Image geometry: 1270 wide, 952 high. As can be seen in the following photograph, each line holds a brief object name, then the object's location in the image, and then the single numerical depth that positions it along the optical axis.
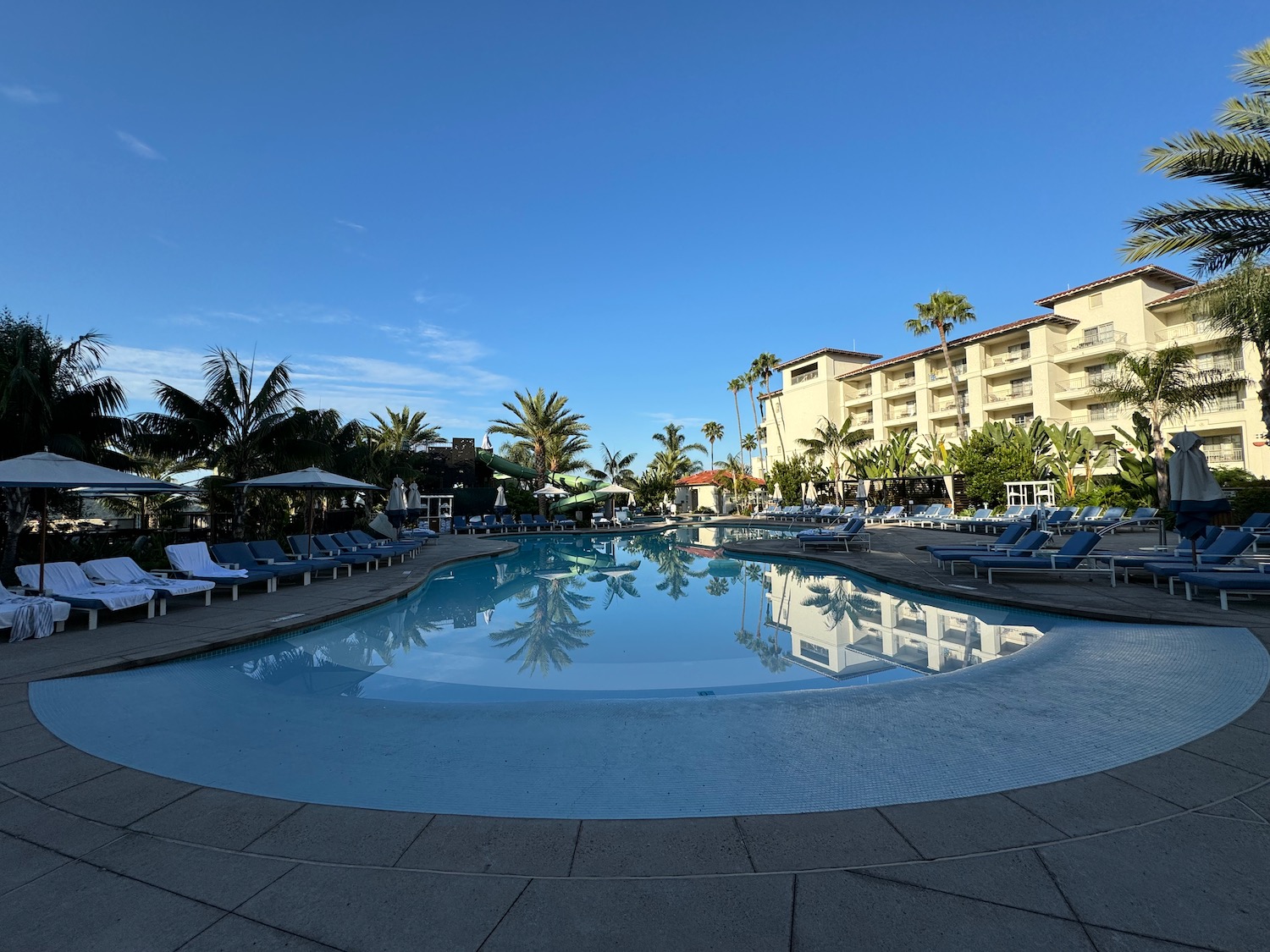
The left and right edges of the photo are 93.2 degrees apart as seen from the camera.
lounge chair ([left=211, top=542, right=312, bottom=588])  10.72
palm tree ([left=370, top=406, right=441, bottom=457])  31.08
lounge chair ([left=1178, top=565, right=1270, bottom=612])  7.34
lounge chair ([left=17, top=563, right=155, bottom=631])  7.16
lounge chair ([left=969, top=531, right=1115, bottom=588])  10.12
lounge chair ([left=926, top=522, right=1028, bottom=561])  11.83
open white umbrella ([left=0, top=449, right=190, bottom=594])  7.49
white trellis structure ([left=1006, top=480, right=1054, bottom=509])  26.55
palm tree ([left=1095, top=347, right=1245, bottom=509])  21.25
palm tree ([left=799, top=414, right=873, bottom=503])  39.06
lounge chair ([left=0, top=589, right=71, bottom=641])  6.53
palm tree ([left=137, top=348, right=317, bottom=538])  14.48
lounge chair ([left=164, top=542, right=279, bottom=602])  9.32
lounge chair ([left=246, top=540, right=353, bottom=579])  11.50
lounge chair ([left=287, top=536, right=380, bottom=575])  13.00
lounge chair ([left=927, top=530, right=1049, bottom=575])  10.97
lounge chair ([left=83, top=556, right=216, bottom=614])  8.20
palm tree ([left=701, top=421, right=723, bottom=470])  62.66
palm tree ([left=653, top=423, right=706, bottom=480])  49.12
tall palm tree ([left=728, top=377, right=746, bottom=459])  55.00
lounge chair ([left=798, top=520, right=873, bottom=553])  16.97
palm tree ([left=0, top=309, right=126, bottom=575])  10.55
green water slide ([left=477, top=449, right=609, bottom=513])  30.53
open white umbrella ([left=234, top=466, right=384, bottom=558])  12.74
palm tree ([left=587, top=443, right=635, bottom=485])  47.97
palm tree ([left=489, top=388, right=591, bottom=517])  31.38
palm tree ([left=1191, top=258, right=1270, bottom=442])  11.77
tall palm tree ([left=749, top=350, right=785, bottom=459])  51.00
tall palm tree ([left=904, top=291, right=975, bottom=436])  37.19
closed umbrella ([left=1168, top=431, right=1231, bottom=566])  8.20
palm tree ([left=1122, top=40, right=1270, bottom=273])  9.02
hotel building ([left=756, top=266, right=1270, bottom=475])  28.36
